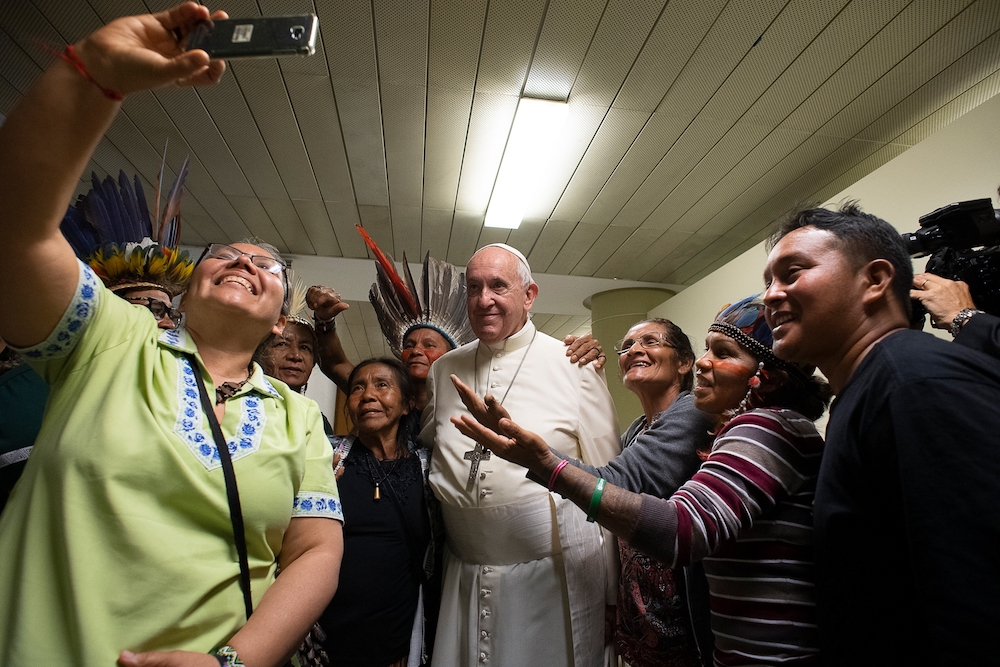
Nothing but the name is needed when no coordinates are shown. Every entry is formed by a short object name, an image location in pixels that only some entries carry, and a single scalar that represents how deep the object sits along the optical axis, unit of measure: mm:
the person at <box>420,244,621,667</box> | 1506
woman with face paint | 910
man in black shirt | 658
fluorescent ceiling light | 2721
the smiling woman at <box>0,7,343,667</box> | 634
